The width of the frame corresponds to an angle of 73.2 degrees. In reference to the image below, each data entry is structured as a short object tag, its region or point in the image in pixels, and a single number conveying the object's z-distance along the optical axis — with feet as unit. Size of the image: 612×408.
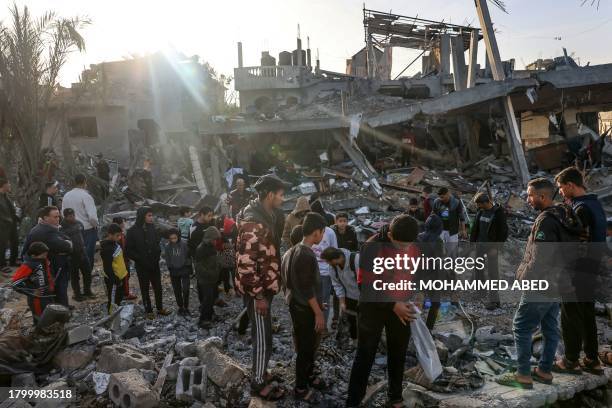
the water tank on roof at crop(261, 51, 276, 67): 79.71
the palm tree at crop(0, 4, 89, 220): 31.78
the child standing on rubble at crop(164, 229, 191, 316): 18.65
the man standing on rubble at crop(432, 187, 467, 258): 21.43
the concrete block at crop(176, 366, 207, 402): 11.54
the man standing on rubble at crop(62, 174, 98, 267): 21.70
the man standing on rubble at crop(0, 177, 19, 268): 24.75
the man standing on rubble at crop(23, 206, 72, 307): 16.49
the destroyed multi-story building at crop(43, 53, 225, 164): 53.62
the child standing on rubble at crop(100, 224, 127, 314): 18.58
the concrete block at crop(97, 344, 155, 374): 12.48
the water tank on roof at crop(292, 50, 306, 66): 82.23
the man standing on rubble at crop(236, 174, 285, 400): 11.14
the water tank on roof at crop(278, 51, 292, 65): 80.48
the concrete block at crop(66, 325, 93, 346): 13.76
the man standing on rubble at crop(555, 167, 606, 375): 11.73
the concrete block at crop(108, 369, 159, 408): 10.78
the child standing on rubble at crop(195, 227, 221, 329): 17.37
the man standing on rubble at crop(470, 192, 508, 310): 19.08
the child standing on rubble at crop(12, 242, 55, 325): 15.20
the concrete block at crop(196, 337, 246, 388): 12.09
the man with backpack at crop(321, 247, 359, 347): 14.38
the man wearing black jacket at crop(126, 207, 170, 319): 18.12
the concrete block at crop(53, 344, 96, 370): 13.30
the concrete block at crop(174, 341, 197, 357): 13.39
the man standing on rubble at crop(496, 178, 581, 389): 11.21
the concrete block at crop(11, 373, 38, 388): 12.22
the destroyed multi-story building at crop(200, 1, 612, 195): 38.47
